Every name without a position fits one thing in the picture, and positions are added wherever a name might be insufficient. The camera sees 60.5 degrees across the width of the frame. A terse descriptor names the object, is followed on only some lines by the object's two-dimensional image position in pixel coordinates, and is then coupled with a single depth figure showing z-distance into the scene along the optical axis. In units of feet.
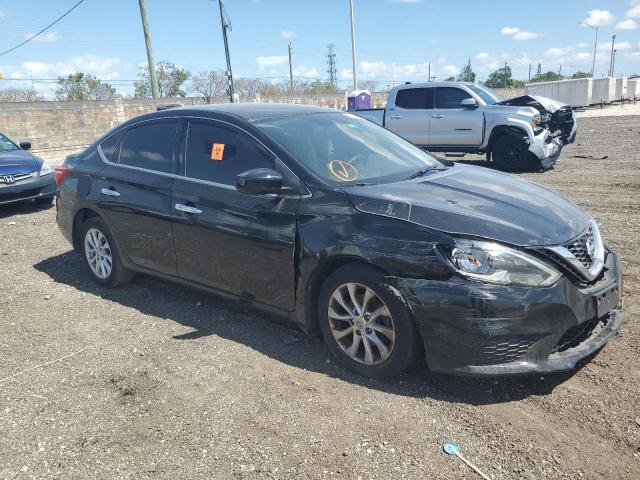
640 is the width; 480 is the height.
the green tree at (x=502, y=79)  229.15
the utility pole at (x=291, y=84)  156.25
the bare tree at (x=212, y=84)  167.94
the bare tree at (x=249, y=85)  159.63
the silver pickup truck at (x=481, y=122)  37.55
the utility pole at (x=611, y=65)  263.08
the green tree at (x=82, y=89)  136.87
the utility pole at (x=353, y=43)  104.73
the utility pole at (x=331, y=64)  288.92
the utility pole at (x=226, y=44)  81.09
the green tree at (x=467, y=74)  226.50
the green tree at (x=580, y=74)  269.64
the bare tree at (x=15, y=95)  117.89
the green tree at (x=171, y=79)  156.15
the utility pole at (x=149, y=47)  84.99
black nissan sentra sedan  9.91
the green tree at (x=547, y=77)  248.83
